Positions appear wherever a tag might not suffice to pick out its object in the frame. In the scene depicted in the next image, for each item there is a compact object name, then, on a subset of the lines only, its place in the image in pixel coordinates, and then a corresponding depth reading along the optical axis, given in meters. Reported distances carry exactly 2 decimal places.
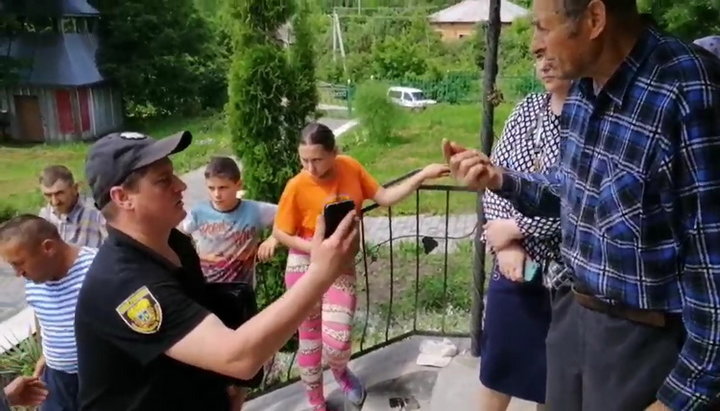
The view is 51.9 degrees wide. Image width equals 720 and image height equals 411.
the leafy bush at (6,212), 13.07
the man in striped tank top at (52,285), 2.40
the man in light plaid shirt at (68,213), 3.30
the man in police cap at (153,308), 1.40
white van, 23.05
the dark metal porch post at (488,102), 2.95
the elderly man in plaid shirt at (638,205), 1.24
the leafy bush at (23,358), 4.26
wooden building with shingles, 20.38
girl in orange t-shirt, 2.87
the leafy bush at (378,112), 19.08
